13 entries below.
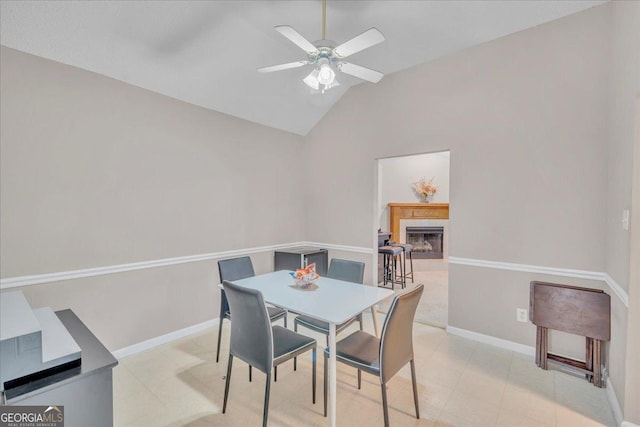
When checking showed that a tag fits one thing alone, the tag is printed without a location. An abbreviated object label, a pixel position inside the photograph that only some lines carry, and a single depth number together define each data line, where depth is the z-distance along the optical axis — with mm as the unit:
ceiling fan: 1791
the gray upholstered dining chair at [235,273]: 2613
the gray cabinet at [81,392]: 975
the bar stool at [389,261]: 4469
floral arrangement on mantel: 6875
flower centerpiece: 2297
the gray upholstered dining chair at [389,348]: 1666
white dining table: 1706
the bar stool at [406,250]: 4850
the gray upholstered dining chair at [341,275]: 2436
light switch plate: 1831
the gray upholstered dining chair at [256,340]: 1745
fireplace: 7012
